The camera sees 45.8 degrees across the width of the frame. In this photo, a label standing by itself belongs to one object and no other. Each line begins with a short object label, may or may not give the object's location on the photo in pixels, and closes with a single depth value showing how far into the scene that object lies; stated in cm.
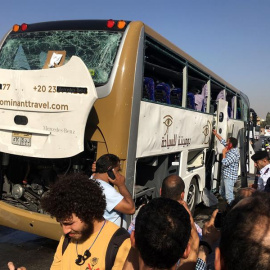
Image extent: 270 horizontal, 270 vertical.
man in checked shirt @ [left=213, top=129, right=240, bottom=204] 706
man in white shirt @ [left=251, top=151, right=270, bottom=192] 529
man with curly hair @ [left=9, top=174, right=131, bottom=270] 193
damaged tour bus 386
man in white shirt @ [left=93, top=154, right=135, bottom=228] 293
